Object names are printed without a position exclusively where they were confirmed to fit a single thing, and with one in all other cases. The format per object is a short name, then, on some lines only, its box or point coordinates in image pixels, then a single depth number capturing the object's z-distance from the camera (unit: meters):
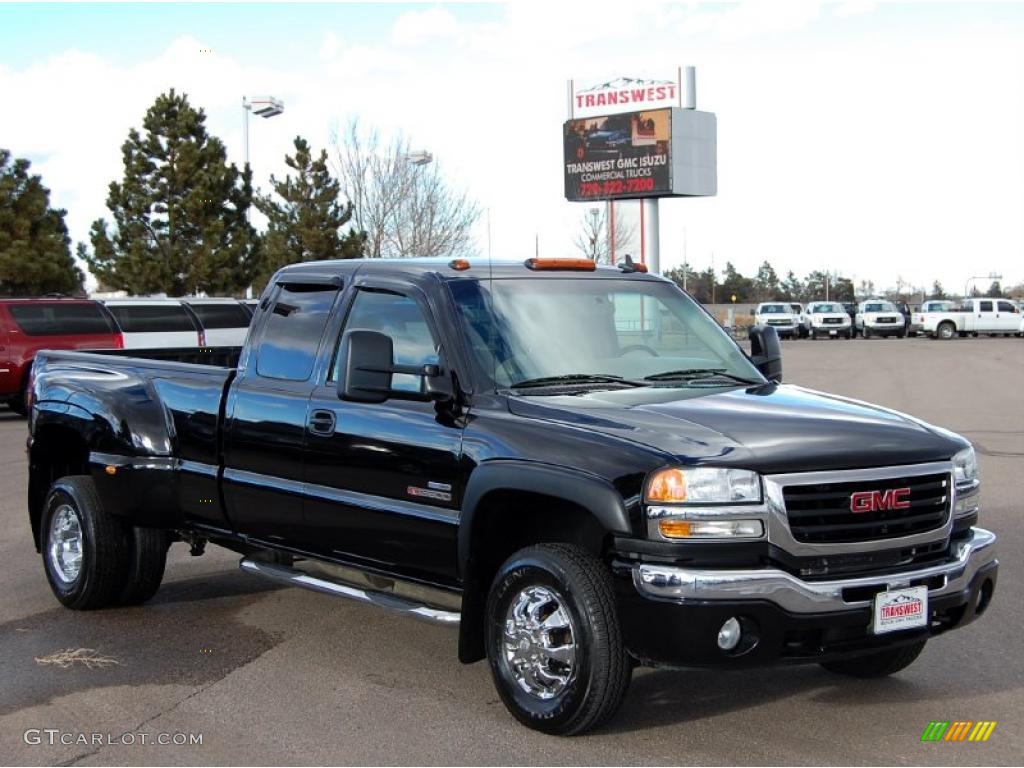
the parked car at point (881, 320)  58.28
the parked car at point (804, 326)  60.03
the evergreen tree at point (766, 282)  124.79
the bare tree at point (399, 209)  45.23
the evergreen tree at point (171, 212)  41.25
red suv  19.92
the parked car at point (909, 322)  59.67
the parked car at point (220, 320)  22.62
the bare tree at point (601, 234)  63.84
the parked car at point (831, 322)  58.84
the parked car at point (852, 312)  60.56
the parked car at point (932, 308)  56.44
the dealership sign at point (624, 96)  55.00
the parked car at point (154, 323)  21.80
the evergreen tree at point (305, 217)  43.88
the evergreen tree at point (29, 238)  38.03
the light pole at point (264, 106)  33.28
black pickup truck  4.54
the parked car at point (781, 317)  58.47
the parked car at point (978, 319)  55.47
